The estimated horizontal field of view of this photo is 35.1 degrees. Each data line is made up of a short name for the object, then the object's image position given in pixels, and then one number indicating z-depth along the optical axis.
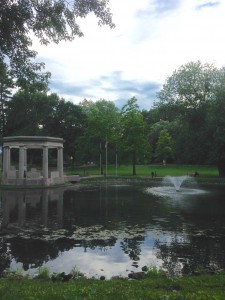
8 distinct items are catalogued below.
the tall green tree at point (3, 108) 81.06
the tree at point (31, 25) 10.81
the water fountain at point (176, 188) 35.34
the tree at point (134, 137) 63.53
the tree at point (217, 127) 50.94
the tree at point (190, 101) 57.66
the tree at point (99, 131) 67.44
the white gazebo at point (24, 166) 42.75
